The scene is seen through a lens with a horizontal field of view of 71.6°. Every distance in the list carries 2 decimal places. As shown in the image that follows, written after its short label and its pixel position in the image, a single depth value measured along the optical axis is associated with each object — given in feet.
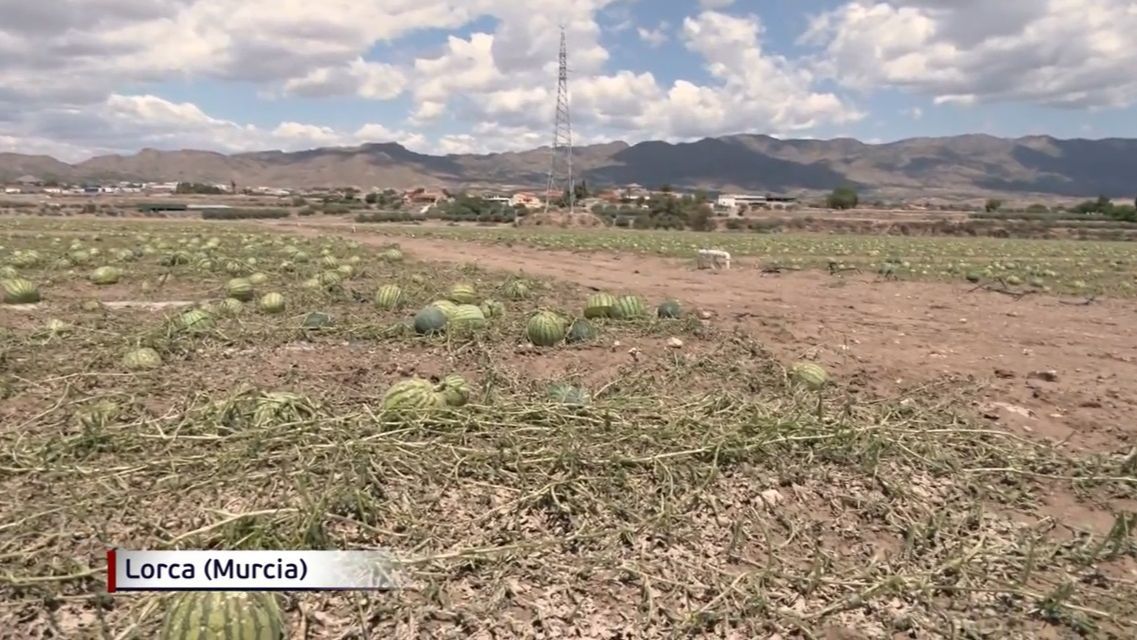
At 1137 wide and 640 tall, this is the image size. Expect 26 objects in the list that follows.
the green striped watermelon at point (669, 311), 32.04
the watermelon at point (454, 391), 18.02
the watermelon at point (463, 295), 35.96
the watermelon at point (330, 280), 40.24
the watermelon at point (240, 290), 37.73
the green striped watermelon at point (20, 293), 35.58
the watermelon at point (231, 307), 31.48
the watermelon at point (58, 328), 26.17
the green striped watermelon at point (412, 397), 16.90
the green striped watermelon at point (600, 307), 31.60
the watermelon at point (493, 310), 31.09
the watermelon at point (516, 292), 40.86
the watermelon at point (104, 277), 44.68
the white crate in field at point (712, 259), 76.78
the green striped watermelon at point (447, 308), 28.85
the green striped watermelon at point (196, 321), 26.55
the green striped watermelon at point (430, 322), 27.17
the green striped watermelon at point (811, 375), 22.44
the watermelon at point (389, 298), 35.14
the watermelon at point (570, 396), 18.17
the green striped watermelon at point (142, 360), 21.93
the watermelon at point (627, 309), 31.45
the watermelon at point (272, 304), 33.35
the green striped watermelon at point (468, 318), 27.94
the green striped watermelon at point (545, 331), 26.58
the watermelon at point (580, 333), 26.99
